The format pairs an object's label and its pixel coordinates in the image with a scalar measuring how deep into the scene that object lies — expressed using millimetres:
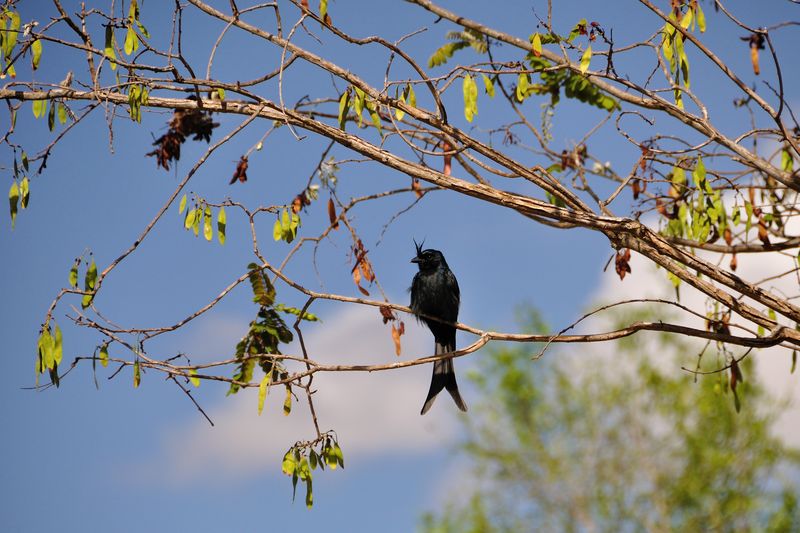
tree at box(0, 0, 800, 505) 9359
